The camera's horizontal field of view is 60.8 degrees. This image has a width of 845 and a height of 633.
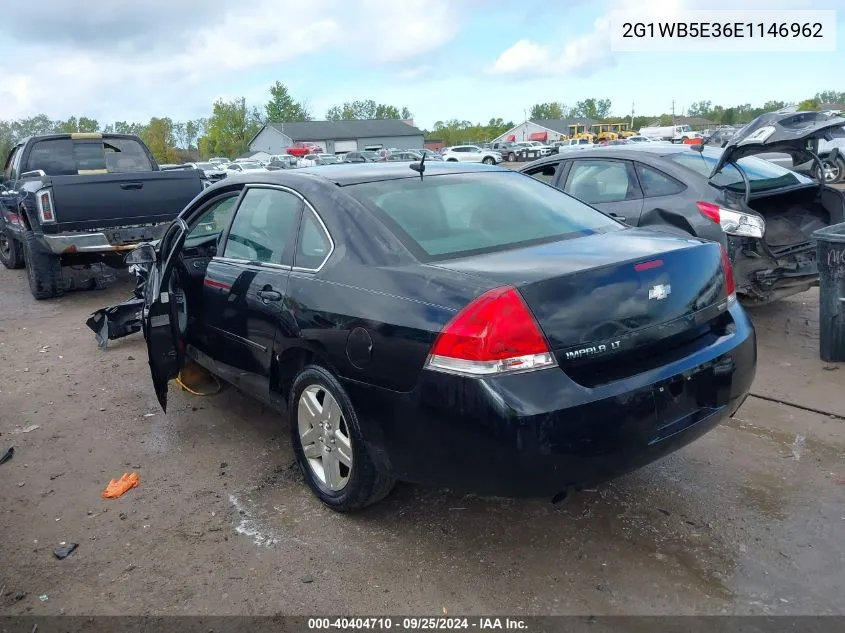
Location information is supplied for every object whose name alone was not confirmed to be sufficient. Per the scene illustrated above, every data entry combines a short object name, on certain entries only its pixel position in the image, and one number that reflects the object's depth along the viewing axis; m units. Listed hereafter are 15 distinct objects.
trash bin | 5.06
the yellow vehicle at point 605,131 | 66.90
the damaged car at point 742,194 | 5.49
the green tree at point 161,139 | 79.38
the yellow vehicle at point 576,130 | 89.25
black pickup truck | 7.77
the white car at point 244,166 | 41.31
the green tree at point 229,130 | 98.47
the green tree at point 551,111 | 133.52
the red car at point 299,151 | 60.12
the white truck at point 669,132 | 59.50
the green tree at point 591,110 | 141.75
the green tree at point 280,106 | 105.38
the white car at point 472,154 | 46.00
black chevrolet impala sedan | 2.60
